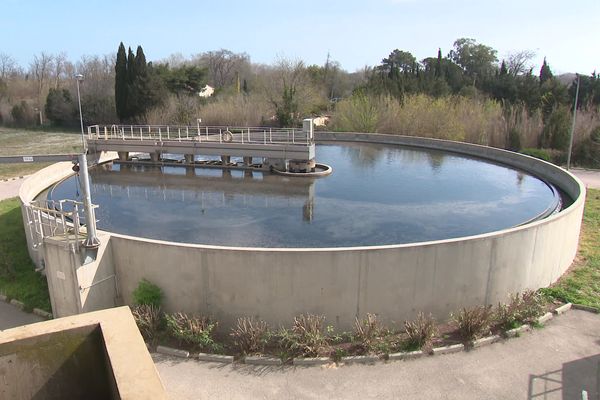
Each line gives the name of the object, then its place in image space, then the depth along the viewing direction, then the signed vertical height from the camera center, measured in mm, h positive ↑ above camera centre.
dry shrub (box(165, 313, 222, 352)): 9289 -4491
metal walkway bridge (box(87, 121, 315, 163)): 22516 -2287
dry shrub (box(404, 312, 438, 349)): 9289 -4495
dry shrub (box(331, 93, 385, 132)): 36906 -1177
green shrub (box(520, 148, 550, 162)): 29306 -3337
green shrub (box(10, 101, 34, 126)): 58625 -1574
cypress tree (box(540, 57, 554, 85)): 60994 +3410
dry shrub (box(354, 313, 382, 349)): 9206 -4475
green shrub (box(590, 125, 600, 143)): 29566 -2230
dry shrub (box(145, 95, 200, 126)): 43531 -1154
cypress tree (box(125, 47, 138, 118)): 48312 +1153
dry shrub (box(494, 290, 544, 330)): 10062 -4490
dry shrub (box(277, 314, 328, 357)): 8984 -4491
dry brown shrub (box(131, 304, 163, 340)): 9633 -4374
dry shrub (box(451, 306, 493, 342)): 9562 -4439
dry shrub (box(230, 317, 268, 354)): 9125 -4525
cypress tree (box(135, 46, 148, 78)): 48844 +3708
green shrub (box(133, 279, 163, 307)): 10080 -4054
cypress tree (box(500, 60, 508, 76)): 59319 +3572
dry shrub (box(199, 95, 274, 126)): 41469 -1104
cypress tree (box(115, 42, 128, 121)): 48750 +1777
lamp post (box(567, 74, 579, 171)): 26728 -2742
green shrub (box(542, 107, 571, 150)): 30953 -2020
